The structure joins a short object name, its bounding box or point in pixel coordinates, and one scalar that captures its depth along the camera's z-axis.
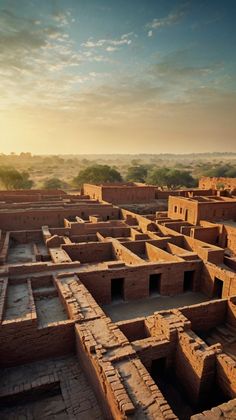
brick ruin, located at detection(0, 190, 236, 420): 8.05
